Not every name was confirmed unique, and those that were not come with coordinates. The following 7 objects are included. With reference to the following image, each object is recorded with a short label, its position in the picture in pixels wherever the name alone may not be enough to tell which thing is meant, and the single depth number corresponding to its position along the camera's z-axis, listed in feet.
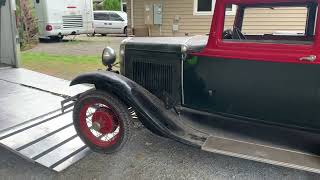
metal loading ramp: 7.69
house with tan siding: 28.08
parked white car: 42.48
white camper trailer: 34.10
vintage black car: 6.79
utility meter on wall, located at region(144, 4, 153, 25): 29.24
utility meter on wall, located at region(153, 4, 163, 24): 28.88
